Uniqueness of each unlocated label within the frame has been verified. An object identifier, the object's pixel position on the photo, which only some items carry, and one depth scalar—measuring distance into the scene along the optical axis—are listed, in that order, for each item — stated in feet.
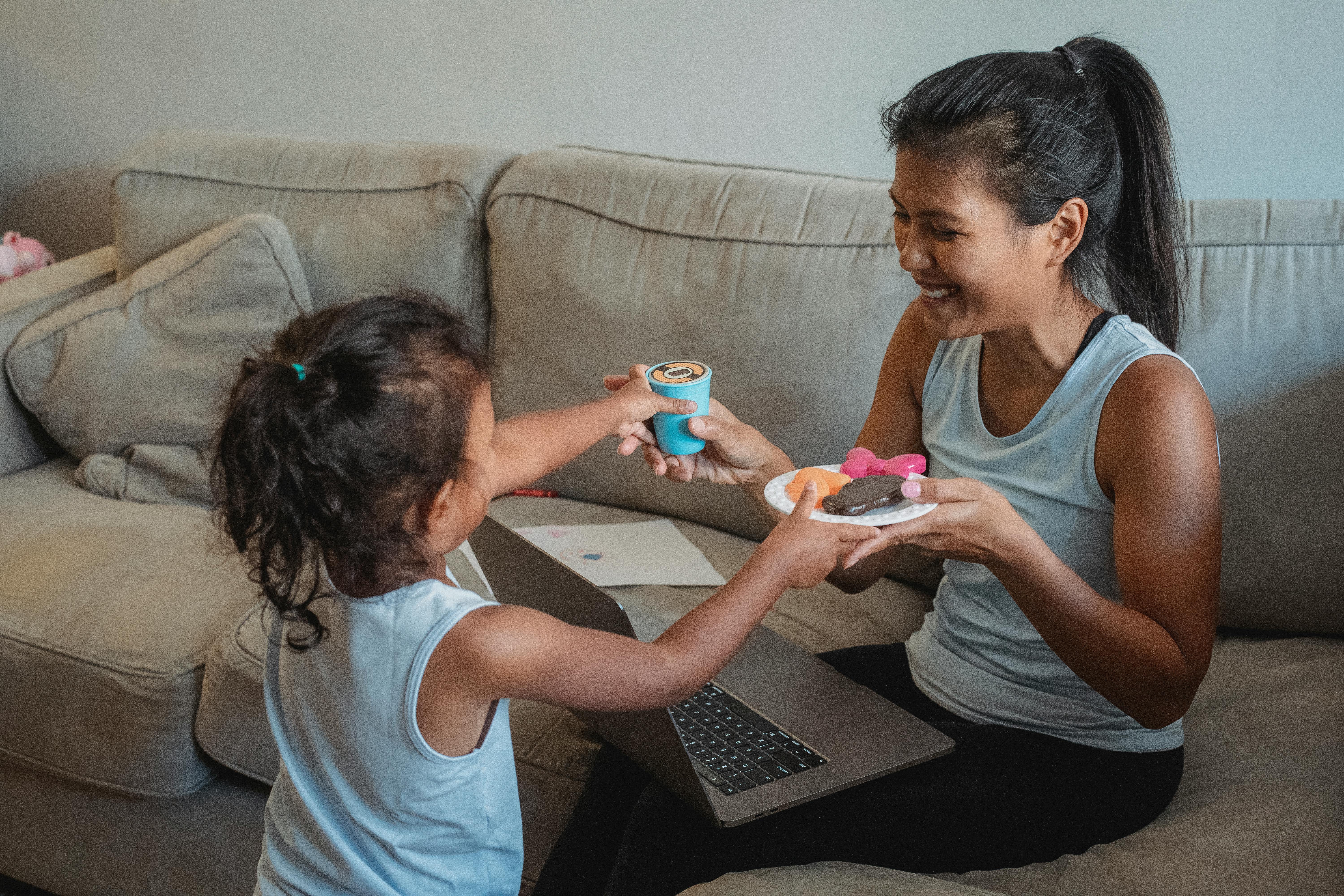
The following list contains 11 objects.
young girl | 2.76
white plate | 3.16
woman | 3.41
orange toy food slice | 3.50
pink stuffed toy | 8.45
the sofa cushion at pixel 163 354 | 6.66
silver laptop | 3.34
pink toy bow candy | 3.52
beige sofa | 4.00
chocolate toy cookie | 3.22
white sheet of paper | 5.41
